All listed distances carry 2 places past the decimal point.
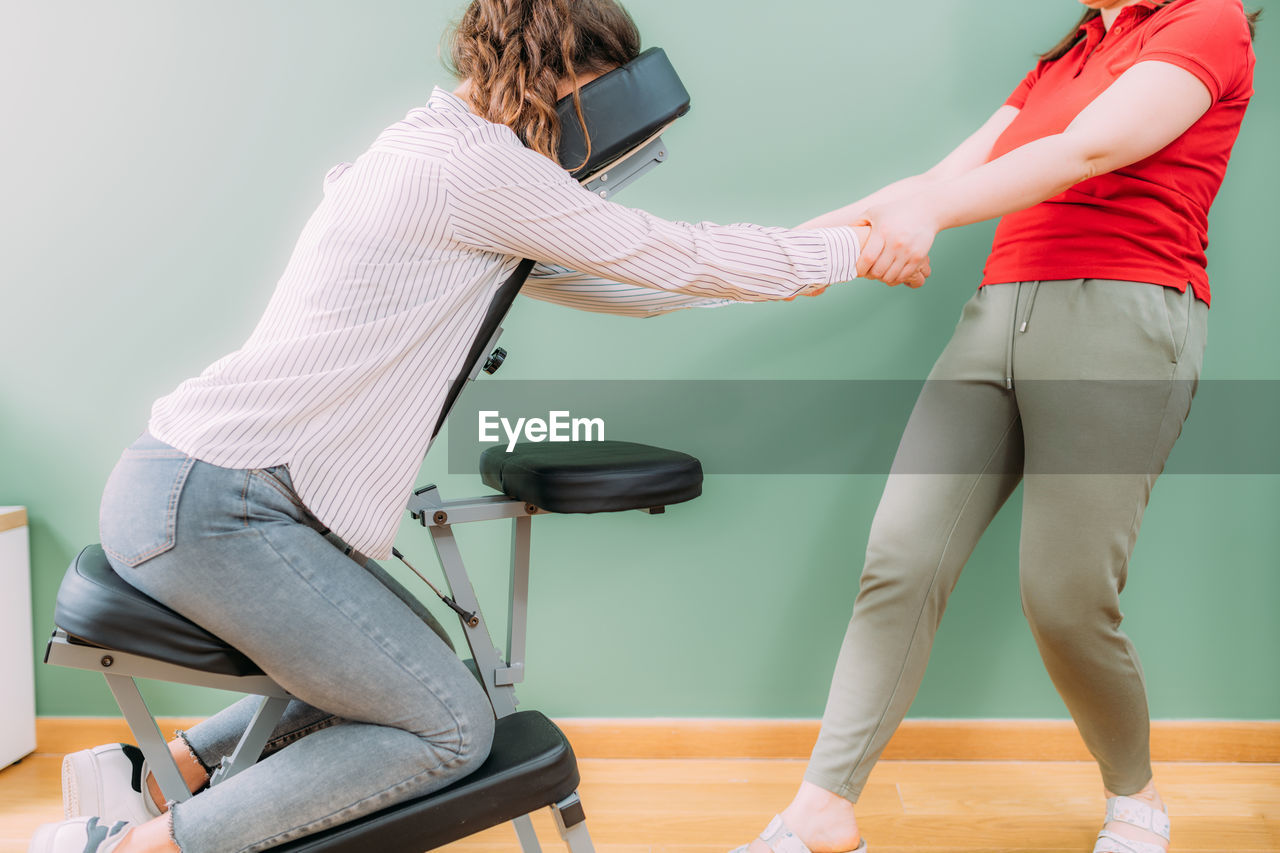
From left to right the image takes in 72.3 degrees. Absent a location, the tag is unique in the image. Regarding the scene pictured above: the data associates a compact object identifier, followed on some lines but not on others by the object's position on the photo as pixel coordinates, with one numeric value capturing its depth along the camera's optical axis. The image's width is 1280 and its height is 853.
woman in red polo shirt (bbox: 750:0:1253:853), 1.06
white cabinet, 1.64
